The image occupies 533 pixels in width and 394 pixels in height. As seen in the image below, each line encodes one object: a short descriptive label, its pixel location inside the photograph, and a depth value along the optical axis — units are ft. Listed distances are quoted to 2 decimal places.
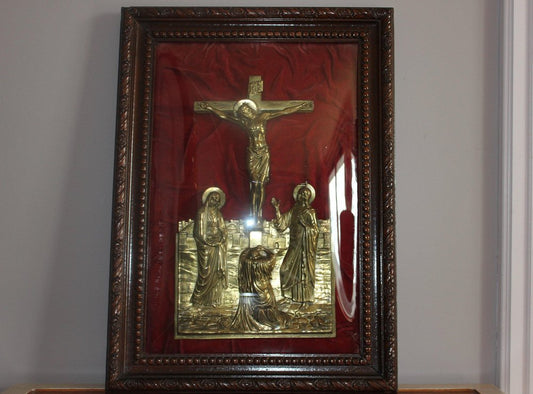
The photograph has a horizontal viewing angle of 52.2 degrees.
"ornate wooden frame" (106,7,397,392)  5.07
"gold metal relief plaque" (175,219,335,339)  5.20
